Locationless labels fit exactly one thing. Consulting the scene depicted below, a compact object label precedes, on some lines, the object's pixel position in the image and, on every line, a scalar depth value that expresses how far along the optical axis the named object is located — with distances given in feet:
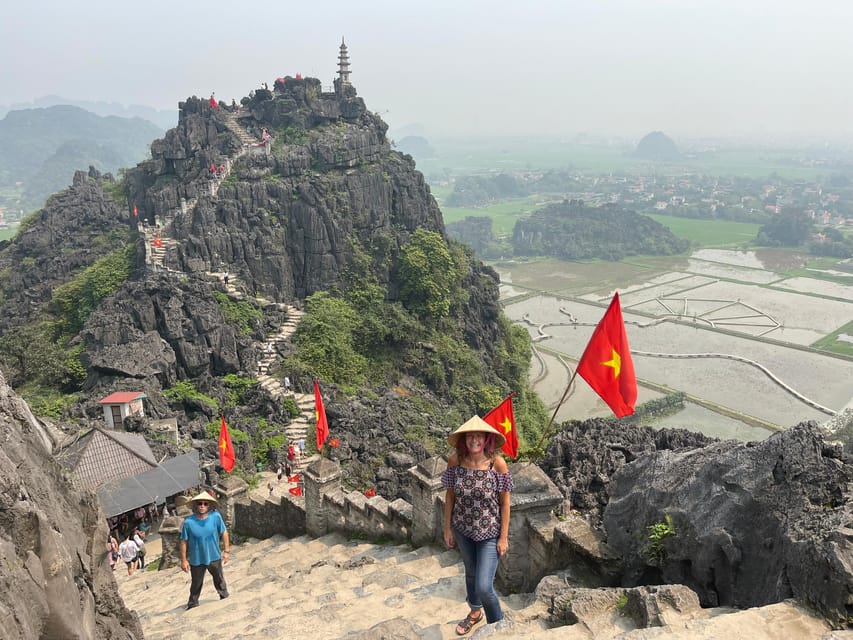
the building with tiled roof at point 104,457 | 47.96
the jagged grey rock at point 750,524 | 15.97
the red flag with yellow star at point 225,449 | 53.42
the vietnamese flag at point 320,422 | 58.95
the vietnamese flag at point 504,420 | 35.90
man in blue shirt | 24.63
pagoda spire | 140.05
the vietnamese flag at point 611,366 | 29.19
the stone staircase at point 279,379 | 74.79
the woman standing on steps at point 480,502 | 18.40
